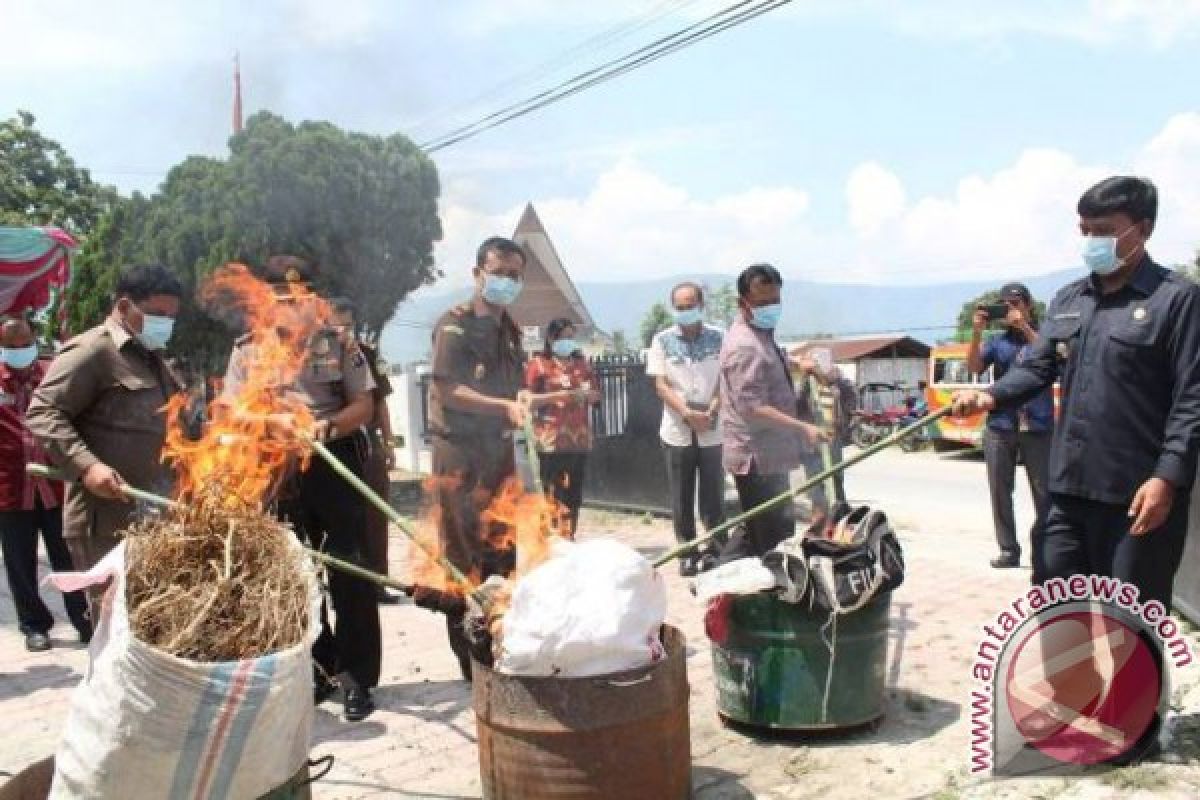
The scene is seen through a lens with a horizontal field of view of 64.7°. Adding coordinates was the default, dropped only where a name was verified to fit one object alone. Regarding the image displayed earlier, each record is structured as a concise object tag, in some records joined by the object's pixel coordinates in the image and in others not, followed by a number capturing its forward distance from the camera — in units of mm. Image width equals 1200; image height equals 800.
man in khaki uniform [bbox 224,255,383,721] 4469
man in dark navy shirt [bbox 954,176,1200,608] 3465
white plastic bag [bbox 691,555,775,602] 3928
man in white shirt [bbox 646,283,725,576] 7332
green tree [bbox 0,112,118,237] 25766
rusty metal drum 2975
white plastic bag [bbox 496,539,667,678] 2967
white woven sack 2328
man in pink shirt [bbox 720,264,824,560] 5227
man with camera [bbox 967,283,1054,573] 6676
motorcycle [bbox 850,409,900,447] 19906
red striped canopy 10258
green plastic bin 3971
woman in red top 8117
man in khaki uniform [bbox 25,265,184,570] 4023
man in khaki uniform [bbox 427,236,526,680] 4734
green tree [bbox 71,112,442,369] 12578
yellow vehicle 16391
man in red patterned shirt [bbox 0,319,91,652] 5840
